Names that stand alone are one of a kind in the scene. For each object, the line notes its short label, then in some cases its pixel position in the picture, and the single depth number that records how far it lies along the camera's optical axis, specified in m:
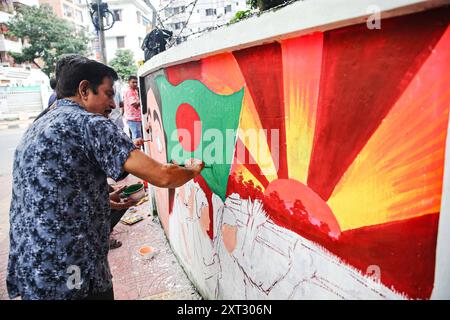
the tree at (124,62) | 29.89
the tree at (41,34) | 23.55
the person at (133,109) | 6.95
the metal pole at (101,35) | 10.02
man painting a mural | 1.45
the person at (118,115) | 6.62
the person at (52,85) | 4.64
